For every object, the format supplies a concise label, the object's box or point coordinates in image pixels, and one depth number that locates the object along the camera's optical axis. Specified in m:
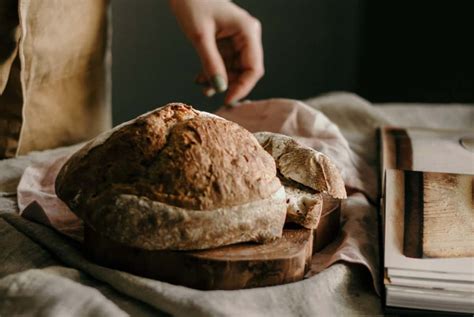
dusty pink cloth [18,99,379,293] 0.85
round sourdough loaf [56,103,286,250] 0.71
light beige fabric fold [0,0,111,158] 1.12
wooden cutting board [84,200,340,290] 0.72
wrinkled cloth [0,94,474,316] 0.70
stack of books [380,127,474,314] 0.73
